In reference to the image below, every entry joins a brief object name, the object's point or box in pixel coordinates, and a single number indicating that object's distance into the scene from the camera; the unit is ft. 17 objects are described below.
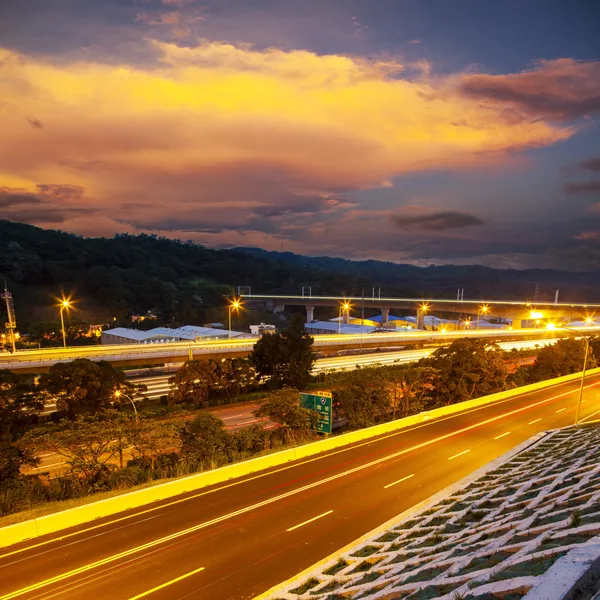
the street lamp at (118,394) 114.40
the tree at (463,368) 145.38
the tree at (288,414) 97.91
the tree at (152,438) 75.61
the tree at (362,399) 117.39
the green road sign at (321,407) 99.14
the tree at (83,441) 70.18
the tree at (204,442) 79.20
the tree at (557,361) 198.08
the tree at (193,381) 143.33
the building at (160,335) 245.65
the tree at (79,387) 112.68
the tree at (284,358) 165.68
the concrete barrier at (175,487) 52.19
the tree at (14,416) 71.06
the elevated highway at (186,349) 147.23
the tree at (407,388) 131.13
